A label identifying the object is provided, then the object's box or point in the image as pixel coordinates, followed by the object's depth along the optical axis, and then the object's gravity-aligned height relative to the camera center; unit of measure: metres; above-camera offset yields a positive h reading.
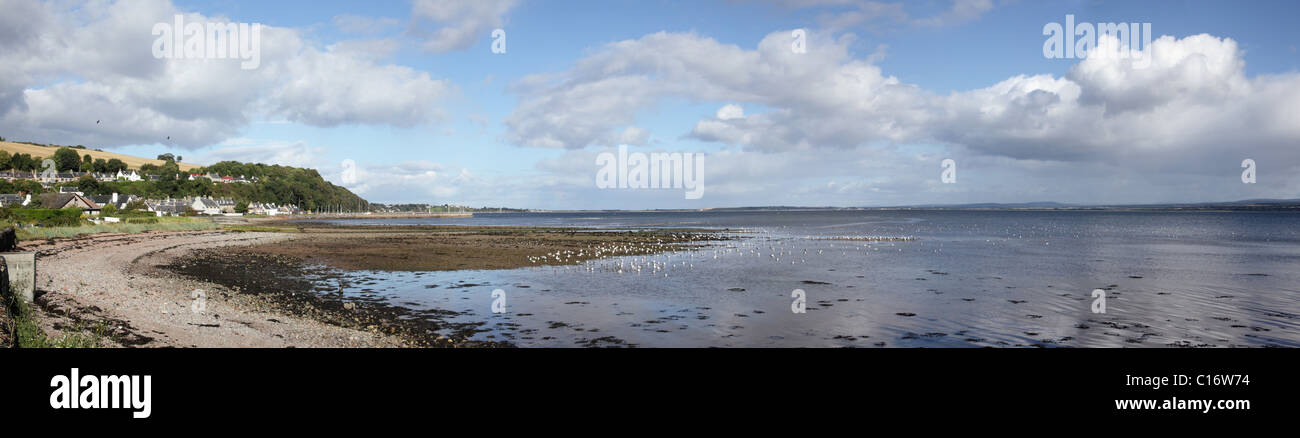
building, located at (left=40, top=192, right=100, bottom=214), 101.18 +1.17
